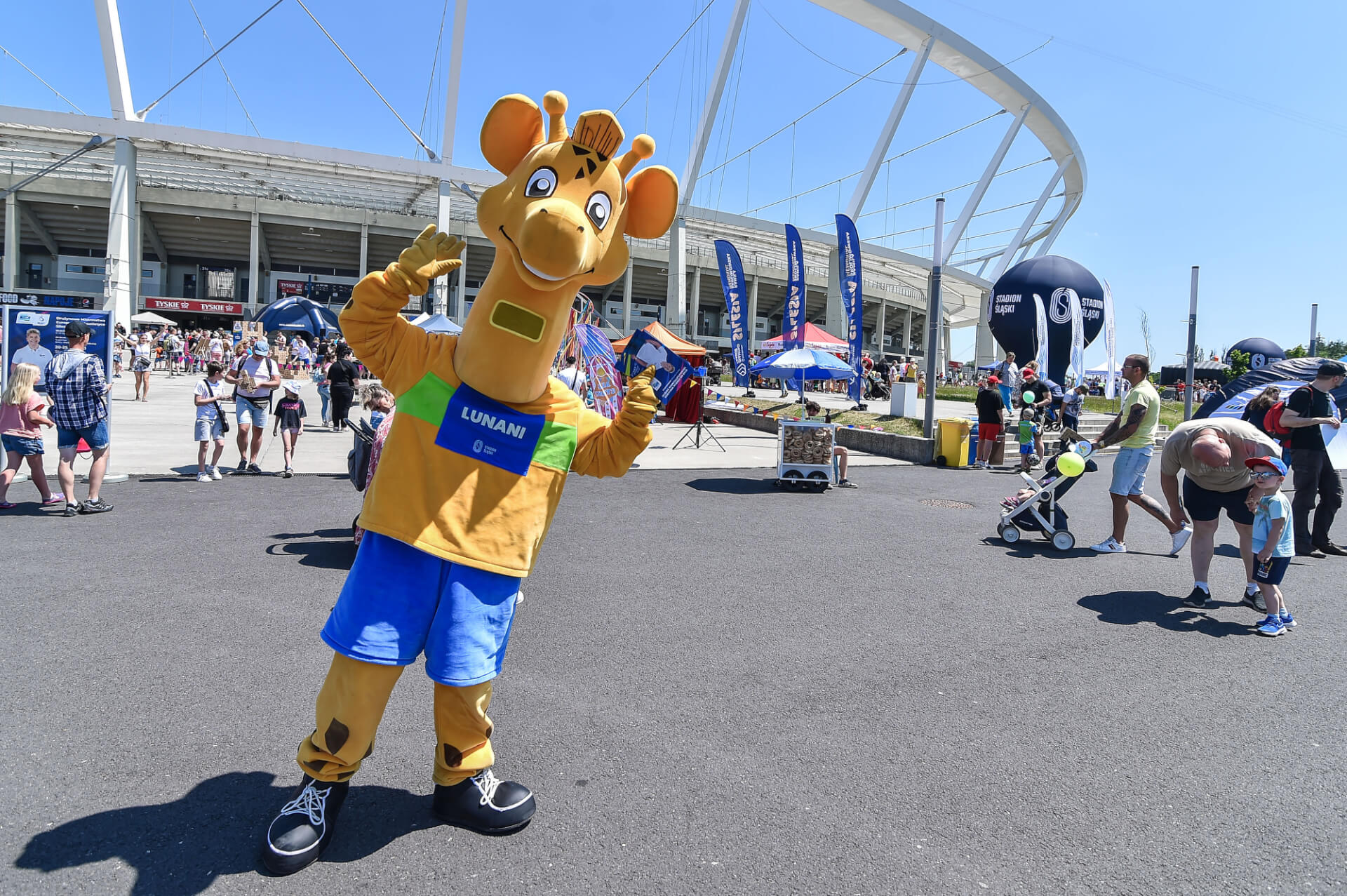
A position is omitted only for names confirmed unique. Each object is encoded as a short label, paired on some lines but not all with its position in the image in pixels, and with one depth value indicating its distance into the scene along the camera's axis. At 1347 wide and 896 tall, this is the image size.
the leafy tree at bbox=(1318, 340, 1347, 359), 57.61
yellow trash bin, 13.65
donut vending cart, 10.70
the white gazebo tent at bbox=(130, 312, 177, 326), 32.00
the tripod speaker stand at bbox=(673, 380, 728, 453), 15.08
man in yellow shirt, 6.95
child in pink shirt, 6.66
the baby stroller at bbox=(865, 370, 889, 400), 29.11
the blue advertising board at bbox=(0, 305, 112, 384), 7.71
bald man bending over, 5.06
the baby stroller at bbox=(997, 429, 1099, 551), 7.52
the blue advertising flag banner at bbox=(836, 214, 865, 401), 20.69
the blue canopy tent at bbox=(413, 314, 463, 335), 13.51
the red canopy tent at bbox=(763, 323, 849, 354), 21.64
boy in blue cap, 4.89
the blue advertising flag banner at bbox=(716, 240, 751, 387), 25.27
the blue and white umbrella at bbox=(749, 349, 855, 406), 12.23
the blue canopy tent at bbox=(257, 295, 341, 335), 26.61
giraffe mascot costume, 2.48
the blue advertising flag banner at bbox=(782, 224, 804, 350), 21.80
